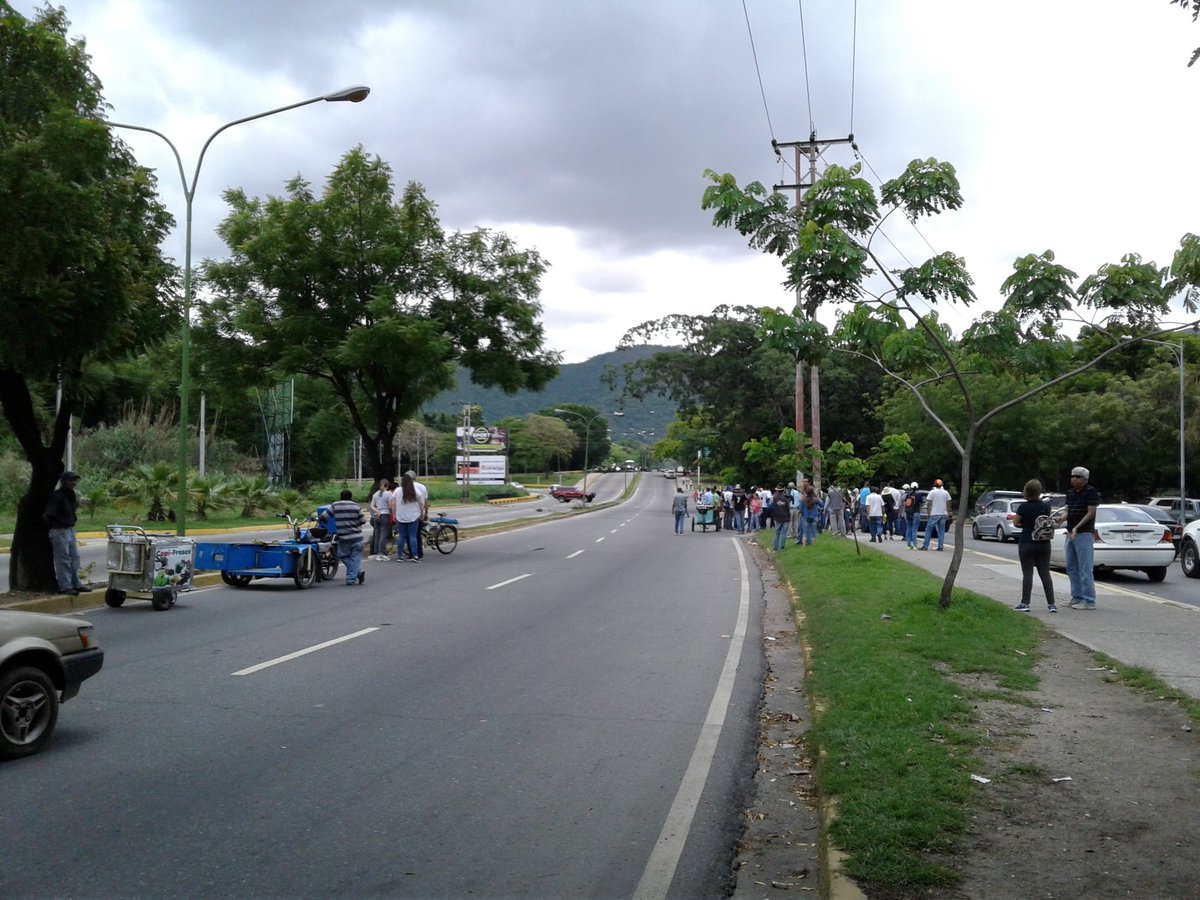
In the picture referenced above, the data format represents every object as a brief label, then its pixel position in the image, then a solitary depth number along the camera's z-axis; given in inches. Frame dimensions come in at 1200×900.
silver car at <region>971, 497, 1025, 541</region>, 1350.9
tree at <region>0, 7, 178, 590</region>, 446.6
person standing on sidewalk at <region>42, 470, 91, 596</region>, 488.4
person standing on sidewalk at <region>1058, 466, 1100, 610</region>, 494.9
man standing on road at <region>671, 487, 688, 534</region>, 1532.7
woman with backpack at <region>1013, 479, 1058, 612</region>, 486.9
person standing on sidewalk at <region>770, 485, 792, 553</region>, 1031.6
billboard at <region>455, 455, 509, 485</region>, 3267.7
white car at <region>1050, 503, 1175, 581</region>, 730.2
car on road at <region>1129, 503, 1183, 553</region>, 901.8
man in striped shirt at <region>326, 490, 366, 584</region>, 649.0
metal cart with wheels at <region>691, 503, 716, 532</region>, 1592.0
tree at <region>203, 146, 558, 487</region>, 898.1
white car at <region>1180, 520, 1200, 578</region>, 787.6
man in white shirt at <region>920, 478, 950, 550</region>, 998.4
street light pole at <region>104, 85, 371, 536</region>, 673.6
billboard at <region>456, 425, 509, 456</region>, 3693.4
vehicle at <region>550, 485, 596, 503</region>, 3435.0
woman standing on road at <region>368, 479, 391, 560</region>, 874.8
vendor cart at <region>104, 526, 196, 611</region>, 505.7
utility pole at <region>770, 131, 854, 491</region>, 1113.8
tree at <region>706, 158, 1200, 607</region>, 394.6
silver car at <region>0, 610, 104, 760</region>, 238.7
